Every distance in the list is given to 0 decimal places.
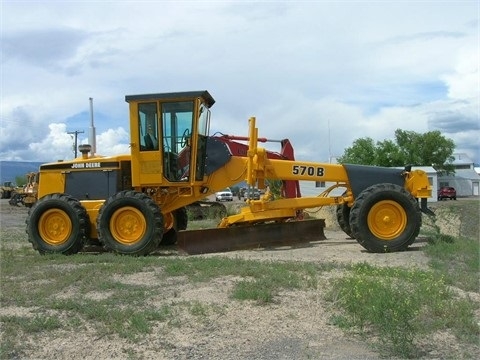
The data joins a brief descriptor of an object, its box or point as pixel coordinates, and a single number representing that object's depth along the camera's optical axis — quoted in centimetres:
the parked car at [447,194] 5975
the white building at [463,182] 7719
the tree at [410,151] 6962
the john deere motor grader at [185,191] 1121
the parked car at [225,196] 5454
